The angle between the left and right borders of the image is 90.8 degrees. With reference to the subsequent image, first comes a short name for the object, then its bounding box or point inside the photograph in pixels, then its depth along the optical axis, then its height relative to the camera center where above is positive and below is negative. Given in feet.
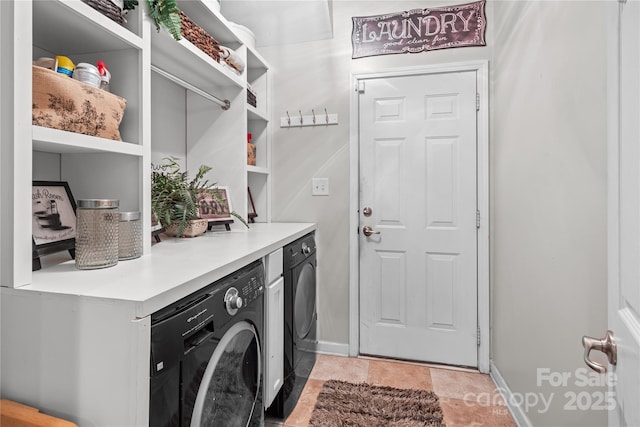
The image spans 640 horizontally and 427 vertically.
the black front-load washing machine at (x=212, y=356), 2.40 -1.35
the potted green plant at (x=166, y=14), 3.98 +2.50
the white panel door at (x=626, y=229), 1.70 -0.11
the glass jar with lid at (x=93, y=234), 3.04 -0.23
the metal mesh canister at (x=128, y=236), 3.57 -0.30
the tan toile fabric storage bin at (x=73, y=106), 2.92 +1.06
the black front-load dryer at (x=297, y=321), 5.26 -2.11
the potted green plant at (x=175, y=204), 4.80 +0.09
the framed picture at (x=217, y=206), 5.80 +0.08
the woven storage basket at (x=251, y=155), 7.21 +1.30
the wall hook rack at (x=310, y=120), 7.54 +2.18
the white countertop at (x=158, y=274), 2.37 -0.59
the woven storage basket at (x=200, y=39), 4.85 +2.82
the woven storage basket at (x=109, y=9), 3.34 +2.21
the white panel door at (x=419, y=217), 6.95 -0.17
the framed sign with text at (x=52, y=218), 3.27 -0.08
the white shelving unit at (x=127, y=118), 2.55 +1.38
